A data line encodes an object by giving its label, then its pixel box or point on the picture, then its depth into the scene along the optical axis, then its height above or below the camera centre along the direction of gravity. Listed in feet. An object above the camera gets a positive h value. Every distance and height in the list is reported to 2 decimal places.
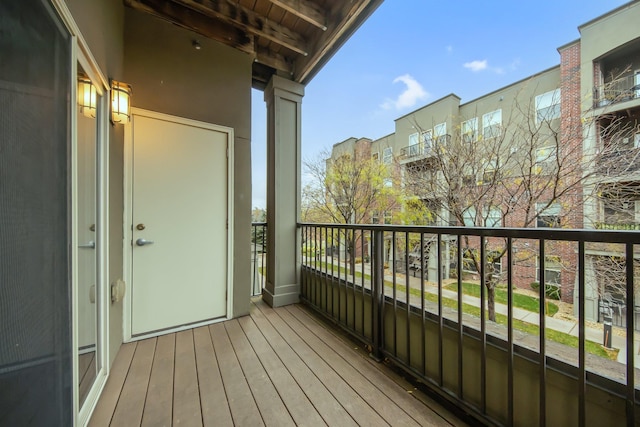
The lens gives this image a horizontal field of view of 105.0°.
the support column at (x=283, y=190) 9.93 +1.00
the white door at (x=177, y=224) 7.30 -0.32
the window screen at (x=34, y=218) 2.24 -0.04
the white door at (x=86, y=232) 4.22 -0.35
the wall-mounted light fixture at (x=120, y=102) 5.93 +2.77
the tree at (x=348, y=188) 22.65 +2.52
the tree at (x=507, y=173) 12.47 +2.29
